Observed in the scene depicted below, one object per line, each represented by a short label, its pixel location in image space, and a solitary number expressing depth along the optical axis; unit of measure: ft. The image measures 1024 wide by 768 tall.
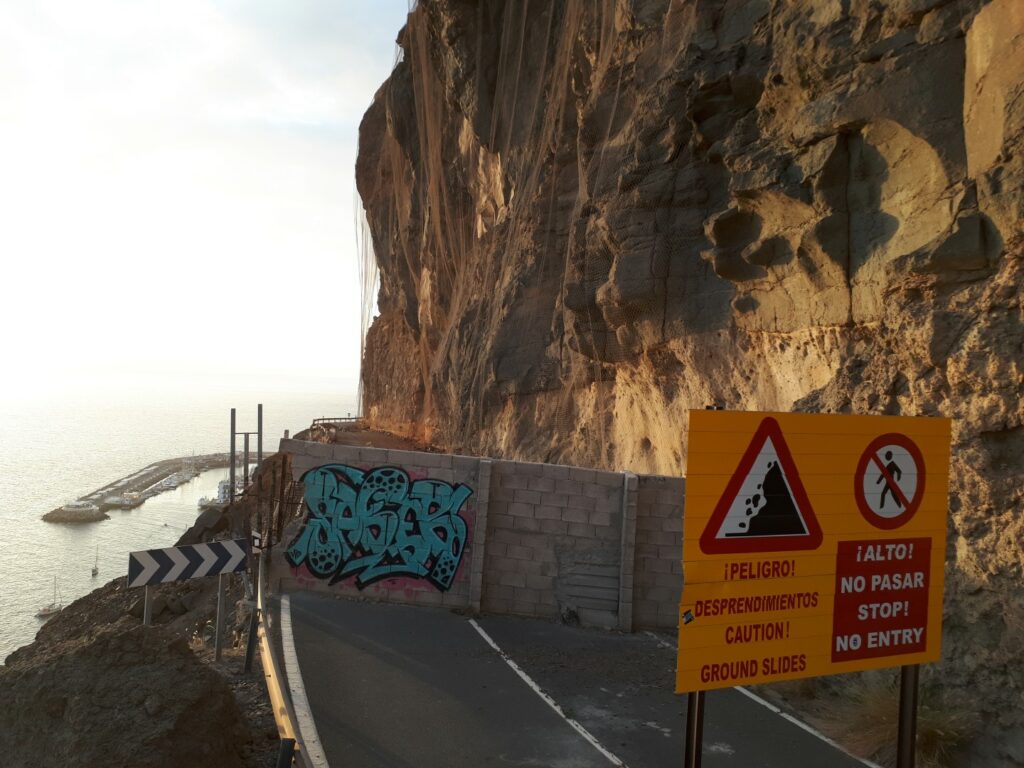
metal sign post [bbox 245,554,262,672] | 30.25
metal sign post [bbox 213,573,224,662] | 31.73
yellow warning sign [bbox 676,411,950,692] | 13.80
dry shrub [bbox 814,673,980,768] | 23.02
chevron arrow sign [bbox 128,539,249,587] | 27.55
